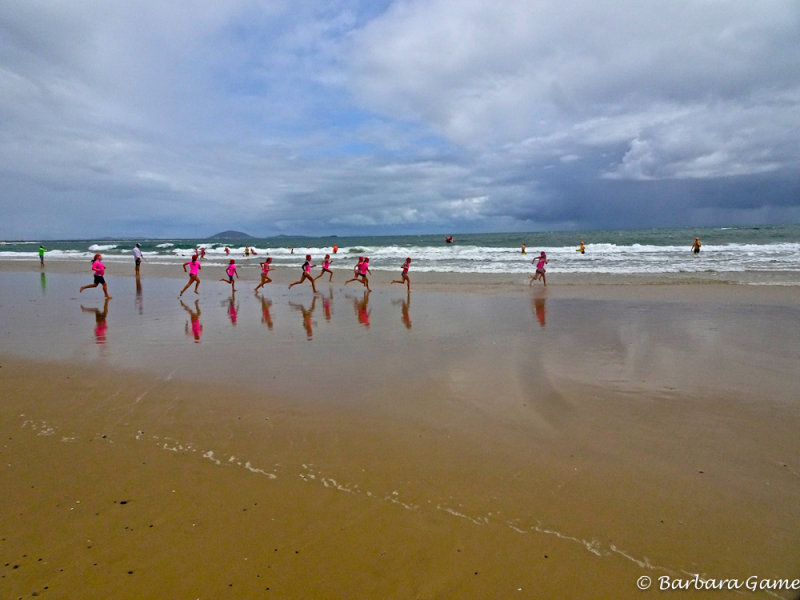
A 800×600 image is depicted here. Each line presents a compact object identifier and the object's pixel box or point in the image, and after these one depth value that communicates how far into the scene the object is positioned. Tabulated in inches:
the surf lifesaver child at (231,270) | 767.6
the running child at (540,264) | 784.3
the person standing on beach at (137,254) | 1186.3
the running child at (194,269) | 719.1
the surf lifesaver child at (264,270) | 774.5
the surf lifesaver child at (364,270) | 745.1
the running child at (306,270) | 770.5
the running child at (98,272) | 692.3
